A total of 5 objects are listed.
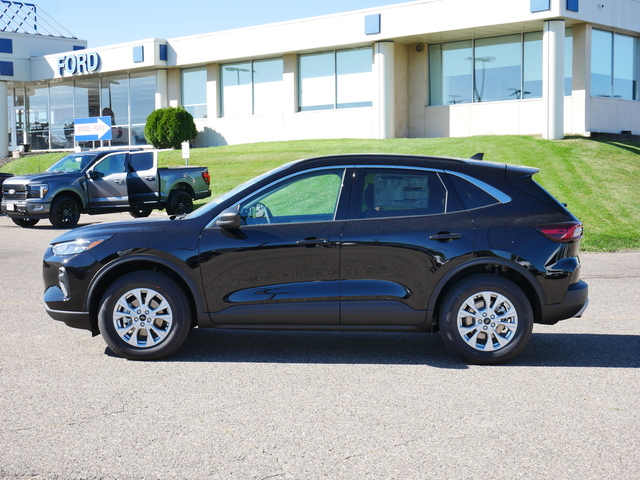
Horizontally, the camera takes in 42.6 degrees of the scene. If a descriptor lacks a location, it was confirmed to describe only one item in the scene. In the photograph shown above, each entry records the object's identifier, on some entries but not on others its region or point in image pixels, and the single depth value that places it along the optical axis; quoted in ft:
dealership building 98.53
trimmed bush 124.77
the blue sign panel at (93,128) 115.55
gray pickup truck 66.85
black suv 21.99
